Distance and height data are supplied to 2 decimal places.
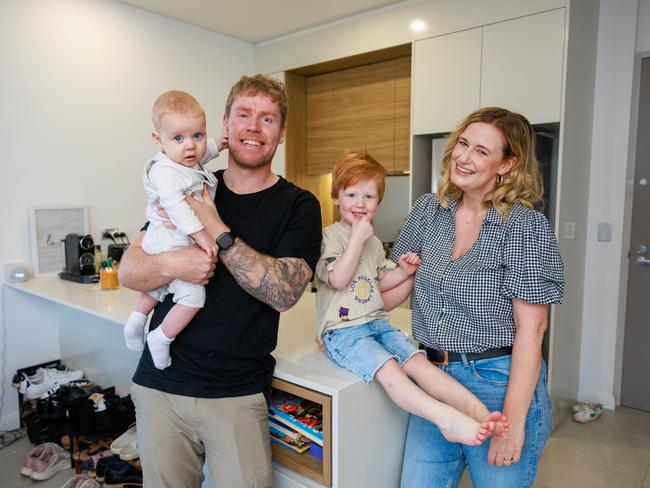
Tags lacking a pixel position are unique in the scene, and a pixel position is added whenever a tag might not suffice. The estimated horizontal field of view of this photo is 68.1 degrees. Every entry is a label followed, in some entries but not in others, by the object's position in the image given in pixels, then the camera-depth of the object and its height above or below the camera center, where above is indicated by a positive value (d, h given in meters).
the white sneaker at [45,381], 2.79 -1.06
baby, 1.23 +0.03
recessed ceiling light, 3.16 +1.17
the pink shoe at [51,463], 2.38 -1.33
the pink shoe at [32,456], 2.42 -1.31
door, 3.01 -0.51
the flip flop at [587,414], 3.00 -1.32
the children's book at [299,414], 1.41 -0.65
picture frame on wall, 2.93 -0.20
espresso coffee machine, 2.87 -0.35
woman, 1.17 -0.24
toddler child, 1.26 -0.30
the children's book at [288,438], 1.44 -0.72
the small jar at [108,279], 2.57 -0.42
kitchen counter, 1.30 -0.59
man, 1.23 -0.29
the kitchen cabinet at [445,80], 2.96 +0.78
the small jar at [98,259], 2.93 -0.36
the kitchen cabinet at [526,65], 2.64 +0.78
